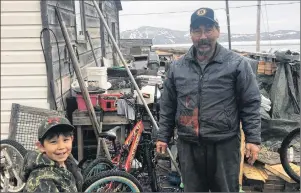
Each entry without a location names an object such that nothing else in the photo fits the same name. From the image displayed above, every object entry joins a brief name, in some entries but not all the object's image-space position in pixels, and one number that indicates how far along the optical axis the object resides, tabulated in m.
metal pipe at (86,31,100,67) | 7.67
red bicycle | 4.21
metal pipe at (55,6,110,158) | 4.86
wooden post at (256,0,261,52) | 25.19
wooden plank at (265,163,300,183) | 4.68
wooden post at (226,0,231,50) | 19.94
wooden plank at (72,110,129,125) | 5.07
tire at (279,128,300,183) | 4.66
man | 2.75
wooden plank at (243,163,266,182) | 4.71
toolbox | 5.13
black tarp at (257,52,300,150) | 6.44
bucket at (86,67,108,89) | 5.70
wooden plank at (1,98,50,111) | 4.46
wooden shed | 4.38
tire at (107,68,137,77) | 7.70
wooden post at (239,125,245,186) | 4.56
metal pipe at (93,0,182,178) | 4.58
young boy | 2.15
